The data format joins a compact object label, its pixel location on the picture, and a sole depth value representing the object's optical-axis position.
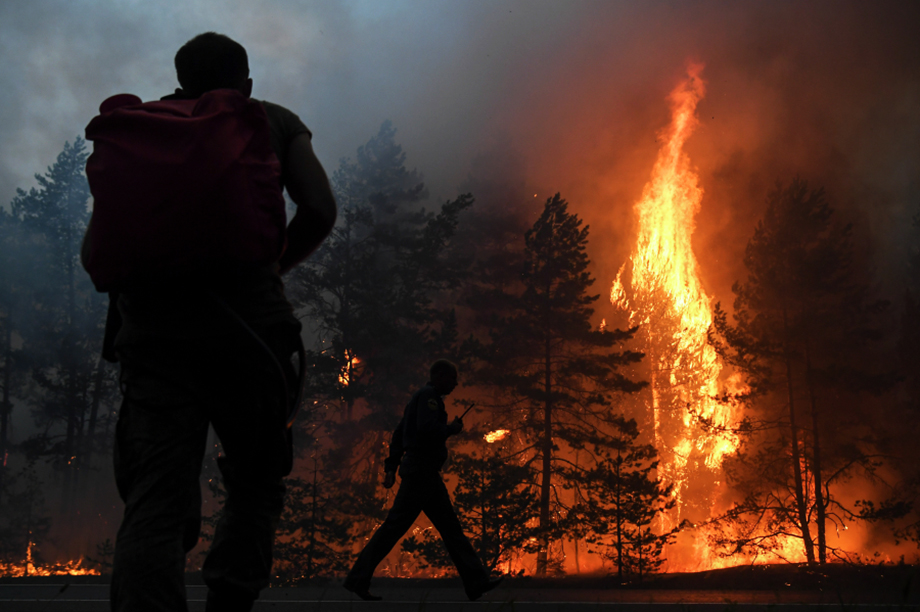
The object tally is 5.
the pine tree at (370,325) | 24.56
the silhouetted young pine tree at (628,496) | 15.98
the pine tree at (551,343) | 23.17
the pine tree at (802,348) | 22.53
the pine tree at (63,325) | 29.20
